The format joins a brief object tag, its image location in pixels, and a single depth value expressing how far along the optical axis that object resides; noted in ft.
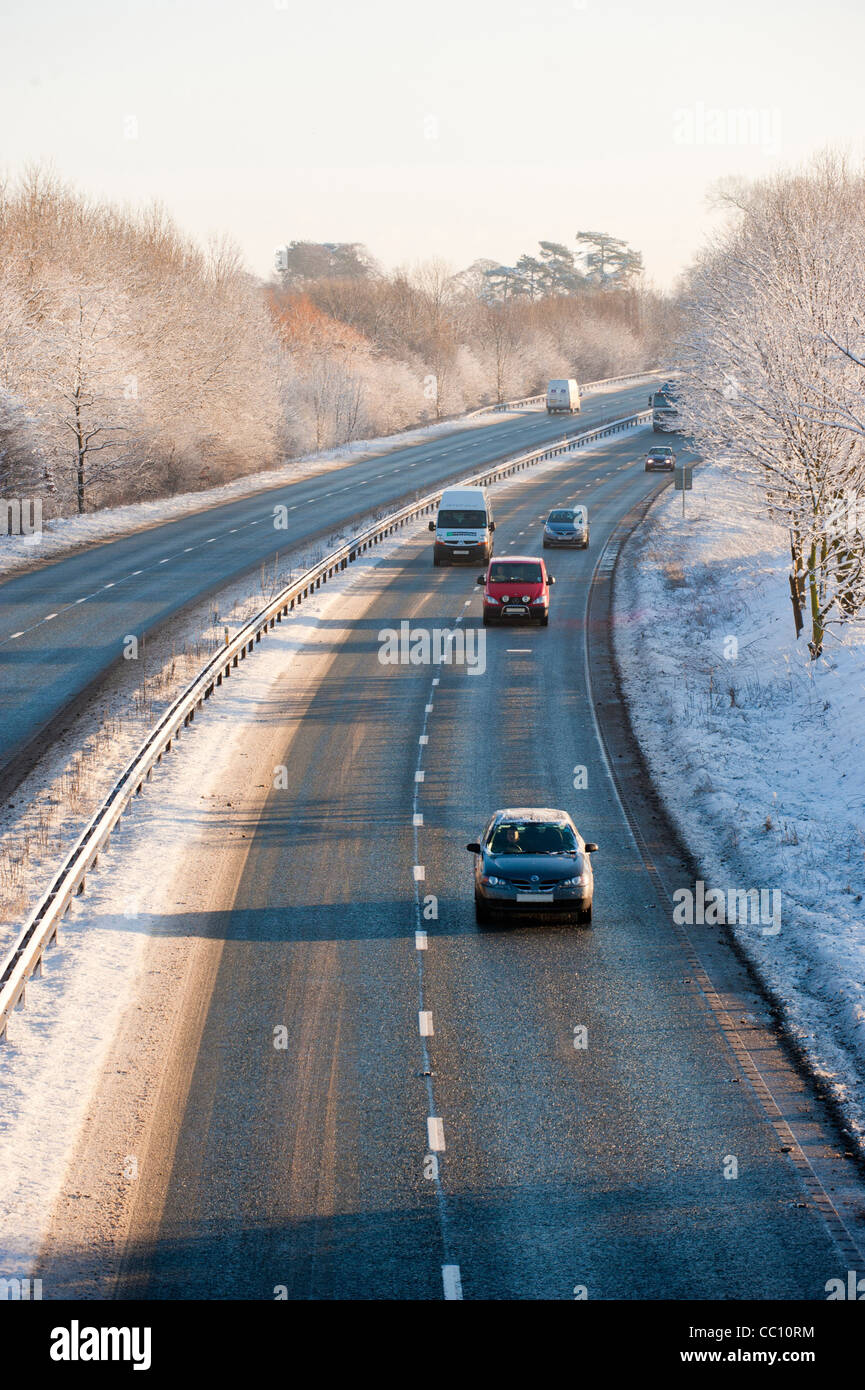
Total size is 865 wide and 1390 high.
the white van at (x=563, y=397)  362.12
